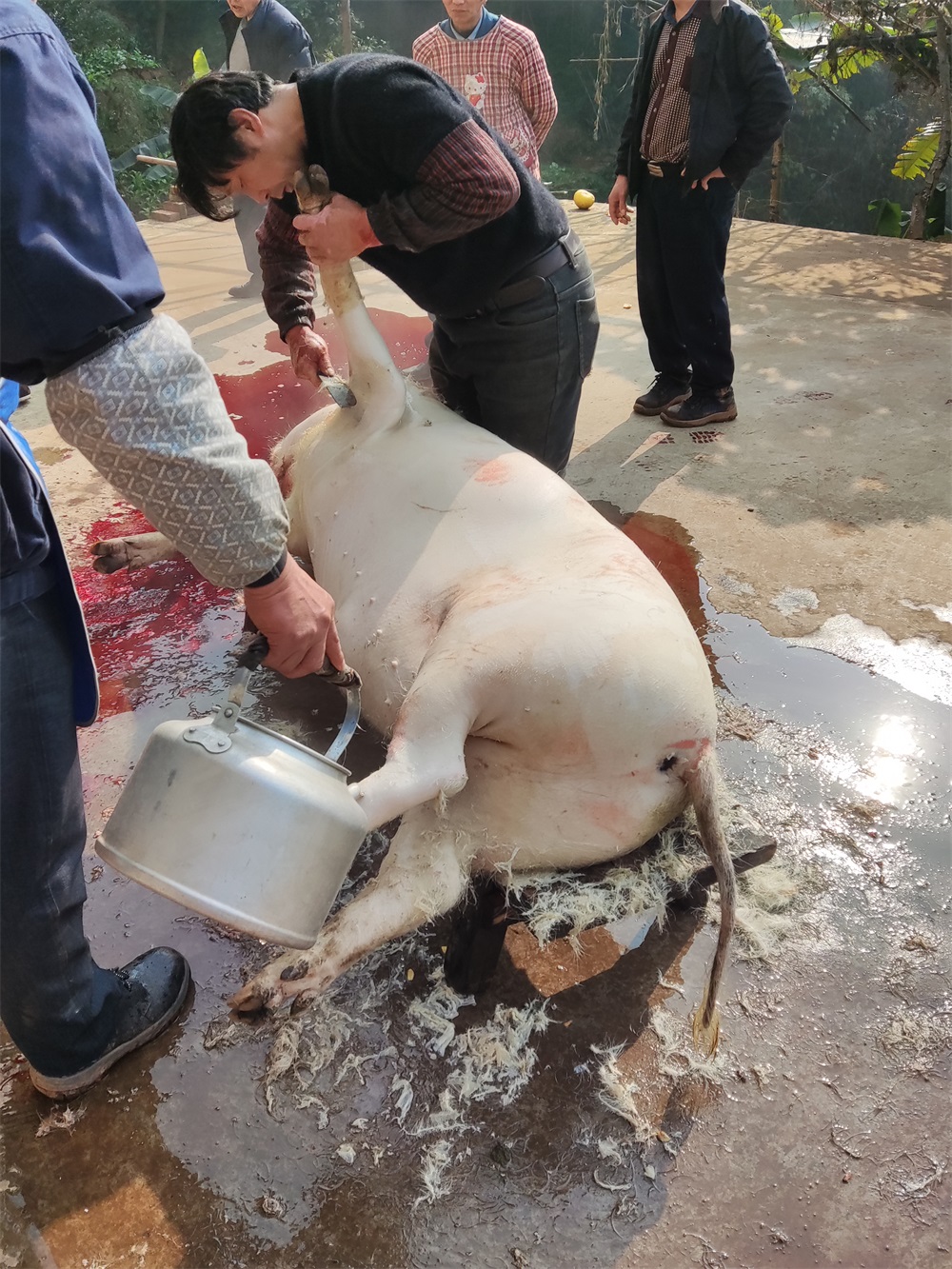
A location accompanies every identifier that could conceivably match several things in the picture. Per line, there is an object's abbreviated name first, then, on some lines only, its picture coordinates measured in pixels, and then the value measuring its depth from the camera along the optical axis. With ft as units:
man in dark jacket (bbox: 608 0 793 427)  12.85
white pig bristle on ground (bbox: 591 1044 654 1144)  5.64
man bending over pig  7.09
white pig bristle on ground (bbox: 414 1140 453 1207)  5.35
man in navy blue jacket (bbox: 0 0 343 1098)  3.80
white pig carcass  6.16
